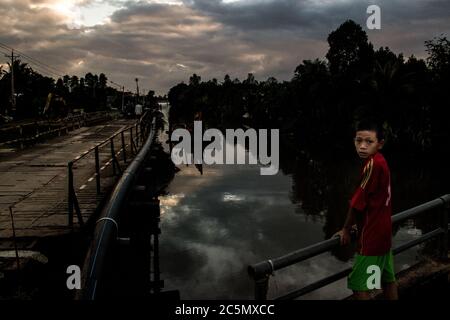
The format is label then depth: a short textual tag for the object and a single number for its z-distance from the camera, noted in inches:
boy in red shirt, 130.6
